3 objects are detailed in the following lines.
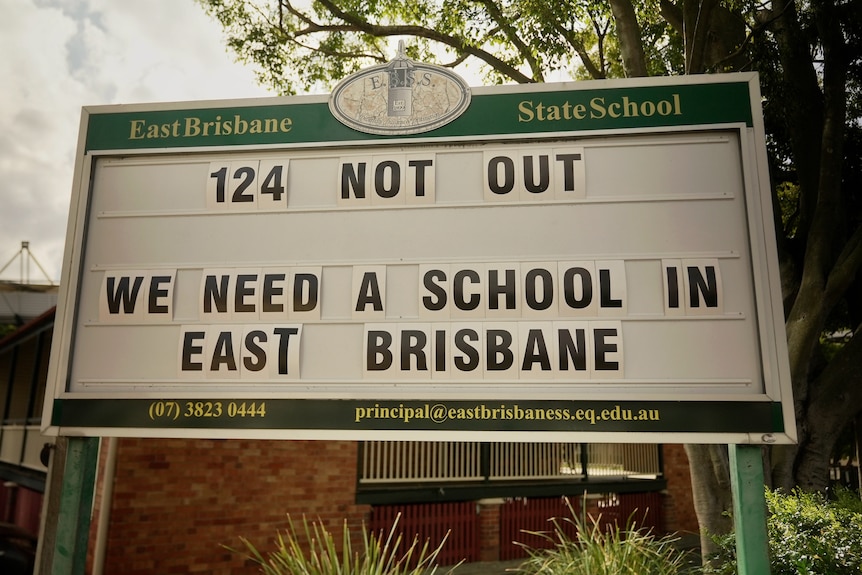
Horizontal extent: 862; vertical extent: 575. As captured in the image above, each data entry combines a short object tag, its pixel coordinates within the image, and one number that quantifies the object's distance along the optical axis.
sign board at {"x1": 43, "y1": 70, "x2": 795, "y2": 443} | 3.68
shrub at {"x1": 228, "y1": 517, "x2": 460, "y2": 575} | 4.10
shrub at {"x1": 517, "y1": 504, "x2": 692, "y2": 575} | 5.02
